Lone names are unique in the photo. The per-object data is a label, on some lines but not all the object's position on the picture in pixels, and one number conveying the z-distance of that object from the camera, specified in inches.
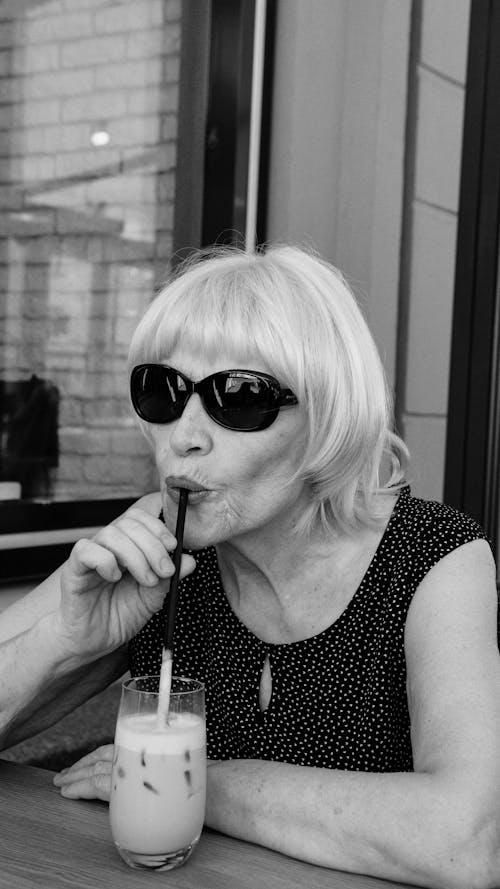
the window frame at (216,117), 111.8
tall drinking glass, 35.2
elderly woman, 40.7
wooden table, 34.6
